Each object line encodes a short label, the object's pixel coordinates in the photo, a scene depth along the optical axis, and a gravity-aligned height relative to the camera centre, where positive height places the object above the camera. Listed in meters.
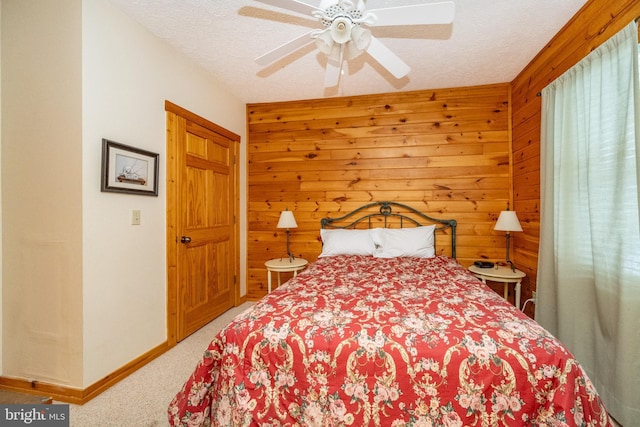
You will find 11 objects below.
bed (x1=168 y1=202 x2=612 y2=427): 1.04 -0.64
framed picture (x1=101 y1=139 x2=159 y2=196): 1.84 +0.30
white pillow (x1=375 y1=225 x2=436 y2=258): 2.86 -0.33
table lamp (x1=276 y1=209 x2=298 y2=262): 3.19 -0.11
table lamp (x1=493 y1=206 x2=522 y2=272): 2.65 -0.10
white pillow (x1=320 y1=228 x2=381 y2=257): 2.97 -0.33
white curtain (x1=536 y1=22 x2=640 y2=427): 1.51 -0.05
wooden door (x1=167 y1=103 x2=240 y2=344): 2.47 -0.10
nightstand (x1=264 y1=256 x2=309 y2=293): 3.02 -0.59
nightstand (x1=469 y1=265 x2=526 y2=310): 2.56 -0.59
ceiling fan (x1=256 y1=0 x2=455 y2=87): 1.40 +1.01
